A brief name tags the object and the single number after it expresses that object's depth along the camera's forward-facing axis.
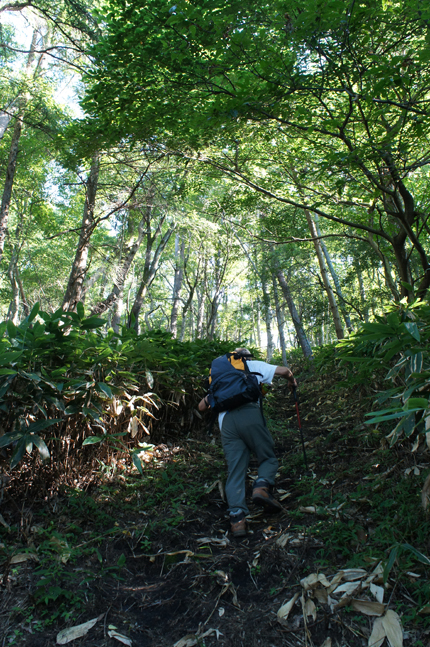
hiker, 3.28
